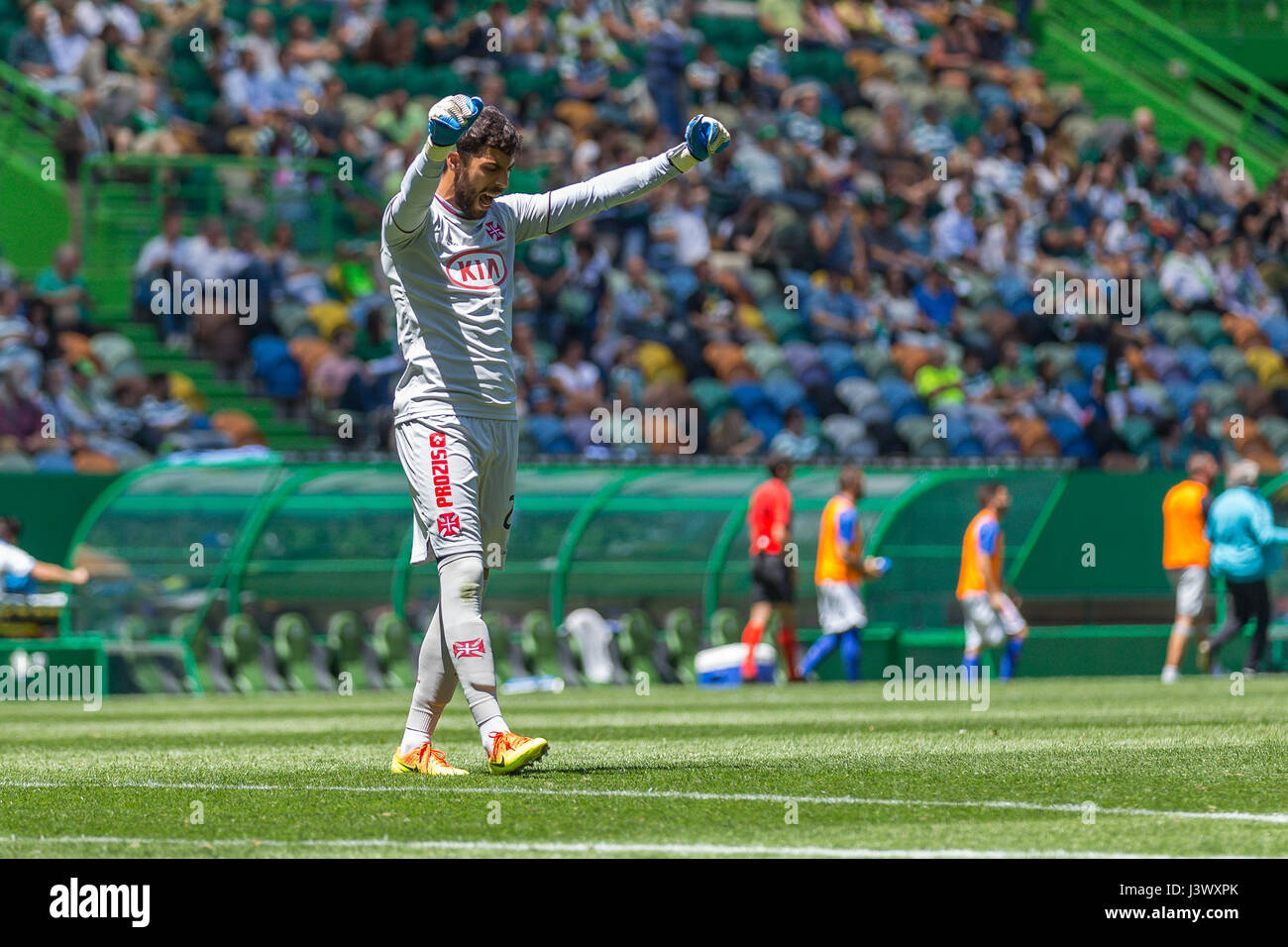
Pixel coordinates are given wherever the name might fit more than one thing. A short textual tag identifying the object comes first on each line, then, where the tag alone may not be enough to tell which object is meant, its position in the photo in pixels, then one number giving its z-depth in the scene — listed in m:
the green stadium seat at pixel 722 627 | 20.05
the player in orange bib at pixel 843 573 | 18.66
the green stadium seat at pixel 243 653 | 18.77
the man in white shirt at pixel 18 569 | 14.40
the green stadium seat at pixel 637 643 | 19.95
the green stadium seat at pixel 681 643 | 20.03
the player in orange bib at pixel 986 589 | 18.70
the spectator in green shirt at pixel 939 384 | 24.42
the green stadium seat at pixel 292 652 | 19.05
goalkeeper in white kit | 7.72
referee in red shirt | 18.75
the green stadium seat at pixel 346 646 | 19.30
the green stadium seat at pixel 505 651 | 19.69
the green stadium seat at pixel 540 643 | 19.67
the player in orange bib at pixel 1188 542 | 19.17
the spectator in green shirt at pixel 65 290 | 21.28
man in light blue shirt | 18.80
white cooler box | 19.56
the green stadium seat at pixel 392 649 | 19.25
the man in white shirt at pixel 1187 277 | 28.30
